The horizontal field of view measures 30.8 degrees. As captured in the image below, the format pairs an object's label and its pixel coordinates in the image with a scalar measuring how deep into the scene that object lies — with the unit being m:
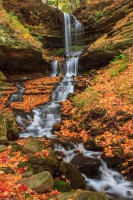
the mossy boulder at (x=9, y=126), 8.92
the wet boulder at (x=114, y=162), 8.35
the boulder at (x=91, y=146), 9.41
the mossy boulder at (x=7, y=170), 5.97
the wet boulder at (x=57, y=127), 11.73
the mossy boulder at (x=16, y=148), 7.43
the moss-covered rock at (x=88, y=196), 4.63
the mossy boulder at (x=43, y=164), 6.69
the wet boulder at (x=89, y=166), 8.30
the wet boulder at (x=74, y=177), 7.13
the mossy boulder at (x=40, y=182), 5.29
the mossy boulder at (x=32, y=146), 7.37
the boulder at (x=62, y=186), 6.02
